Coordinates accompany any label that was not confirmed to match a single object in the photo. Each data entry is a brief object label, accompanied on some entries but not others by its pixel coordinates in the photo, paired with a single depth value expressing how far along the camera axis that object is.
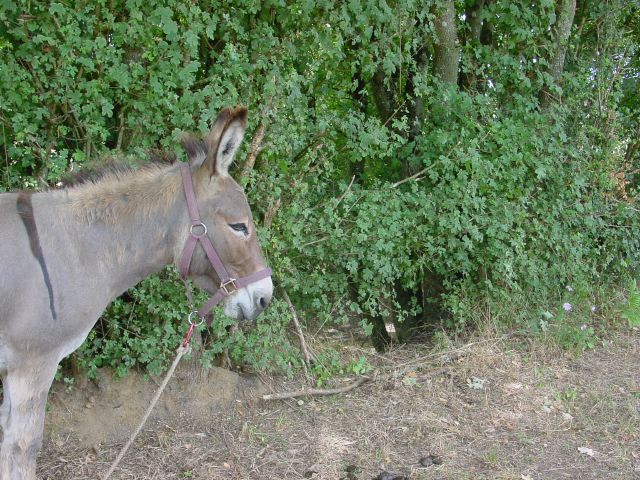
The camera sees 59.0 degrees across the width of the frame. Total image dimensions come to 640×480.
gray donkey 2.55
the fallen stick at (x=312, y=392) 4.42
